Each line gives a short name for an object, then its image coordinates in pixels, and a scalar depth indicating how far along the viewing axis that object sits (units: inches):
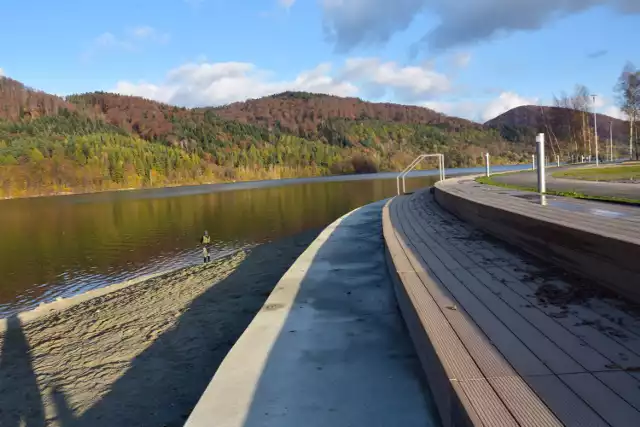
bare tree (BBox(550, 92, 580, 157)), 2004.2
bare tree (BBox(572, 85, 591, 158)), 1884.1
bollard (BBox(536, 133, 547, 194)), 254.0
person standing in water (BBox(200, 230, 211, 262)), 610.9
